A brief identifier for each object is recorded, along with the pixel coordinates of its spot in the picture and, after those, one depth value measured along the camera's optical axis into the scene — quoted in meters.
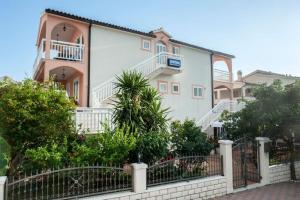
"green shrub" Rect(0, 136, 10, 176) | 8.05
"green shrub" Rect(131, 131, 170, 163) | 9.00
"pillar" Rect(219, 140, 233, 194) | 9.45
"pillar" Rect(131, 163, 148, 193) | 7.34
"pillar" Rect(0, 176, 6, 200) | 5.57
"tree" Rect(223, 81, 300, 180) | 10.61
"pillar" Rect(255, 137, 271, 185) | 10.69
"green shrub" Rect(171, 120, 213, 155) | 9.87
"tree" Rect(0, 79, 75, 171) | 8.23
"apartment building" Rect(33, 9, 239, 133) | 15.23
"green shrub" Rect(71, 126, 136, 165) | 8.18
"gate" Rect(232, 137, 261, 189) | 10.02
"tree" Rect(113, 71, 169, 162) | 9.10
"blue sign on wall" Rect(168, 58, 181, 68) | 18.87
